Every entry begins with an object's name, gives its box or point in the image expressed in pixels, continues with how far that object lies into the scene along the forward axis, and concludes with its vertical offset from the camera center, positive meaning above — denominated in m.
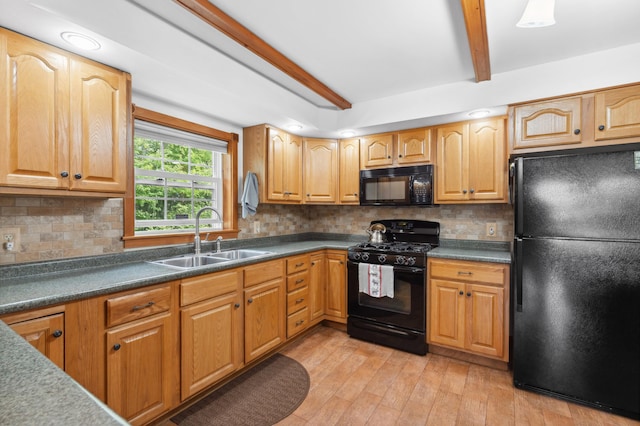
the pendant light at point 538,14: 1.42 +0.93
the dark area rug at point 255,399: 1.91 -1.27
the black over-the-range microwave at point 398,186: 3.04 +0.27
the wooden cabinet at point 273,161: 3.05 +0.53
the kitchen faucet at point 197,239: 2.56 -0.22
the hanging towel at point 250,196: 2.97 +0.16
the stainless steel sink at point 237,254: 2.75 -0.37
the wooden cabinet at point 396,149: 3.08 +0.66
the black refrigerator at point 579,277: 1.94 -0.44
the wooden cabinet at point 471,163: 2.71 +0.45
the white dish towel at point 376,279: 2.88 -0.64
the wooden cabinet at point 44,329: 1.30 -0.51
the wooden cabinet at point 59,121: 1.47 +0.49
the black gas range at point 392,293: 2.77 -0.77
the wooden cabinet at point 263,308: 2.41 -0.80
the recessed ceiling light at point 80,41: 1.54 +0.89
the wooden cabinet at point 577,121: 2.12 +0.67
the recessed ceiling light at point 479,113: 2.64 +0.86
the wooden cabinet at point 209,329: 1.95 -0.80
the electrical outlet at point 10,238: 1.68 -0.13
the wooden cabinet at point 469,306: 2.48 -0.80
